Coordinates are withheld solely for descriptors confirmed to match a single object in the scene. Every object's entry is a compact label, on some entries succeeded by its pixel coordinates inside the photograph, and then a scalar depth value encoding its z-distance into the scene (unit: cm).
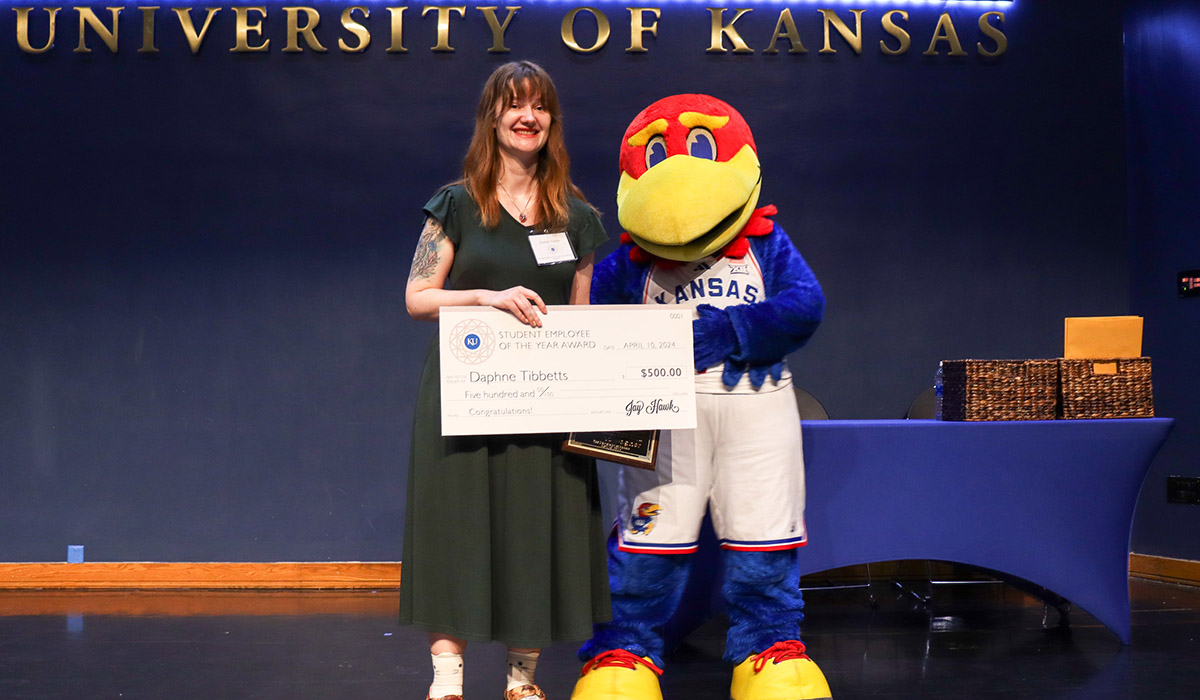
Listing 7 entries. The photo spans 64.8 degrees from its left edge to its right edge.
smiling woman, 202
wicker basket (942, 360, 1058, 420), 306
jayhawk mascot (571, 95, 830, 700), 225
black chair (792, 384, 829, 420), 401
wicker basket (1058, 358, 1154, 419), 310
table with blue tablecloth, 298
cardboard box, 316
